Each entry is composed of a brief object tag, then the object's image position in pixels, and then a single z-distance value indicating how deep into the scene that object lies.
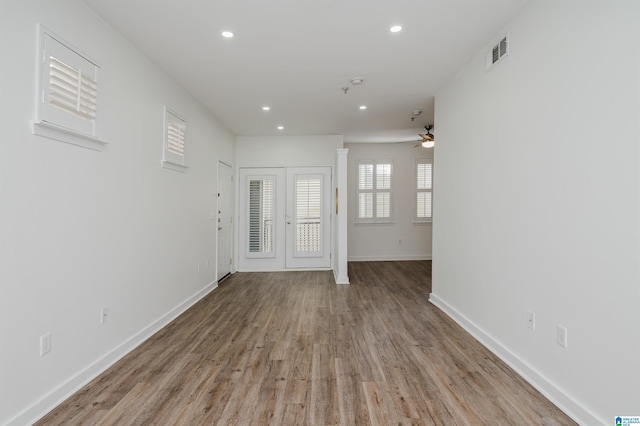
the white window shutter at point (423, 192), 7.80
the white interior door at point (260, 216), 6.43
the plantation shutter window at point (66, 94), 1.94
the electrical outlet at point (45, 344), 1.95
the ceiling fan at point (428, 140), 5.59
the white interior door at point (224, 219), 5.45
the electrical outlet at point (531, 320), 2.31
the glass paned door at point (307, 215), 6.43
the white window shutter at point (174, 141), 3.50
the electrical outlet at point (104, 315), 2.50
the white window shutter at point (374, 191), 7.75
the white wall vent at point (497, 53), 2.65
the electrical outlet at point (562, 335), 2.03
